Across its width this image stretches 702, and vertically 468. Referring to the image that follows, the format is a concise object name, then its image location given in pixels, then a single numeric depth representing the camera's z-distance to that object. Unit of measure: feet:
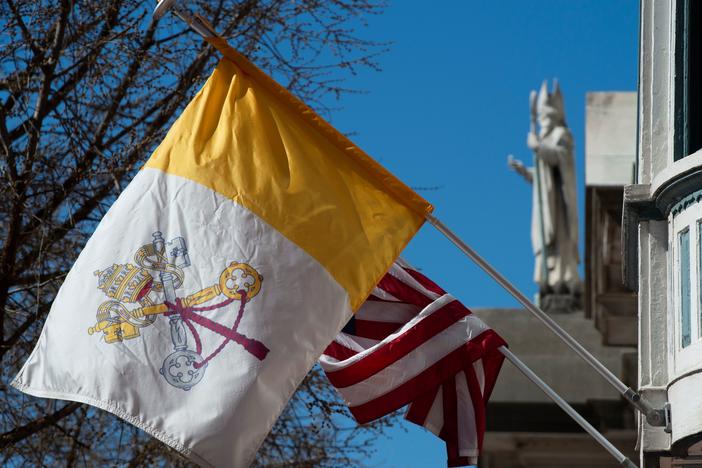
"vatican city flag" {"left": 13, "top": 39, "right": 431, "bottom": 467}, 32.81
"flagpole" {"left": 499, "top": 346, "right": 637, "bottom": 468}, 33.40
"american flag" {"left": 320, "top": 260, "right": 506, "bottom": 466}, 36.04
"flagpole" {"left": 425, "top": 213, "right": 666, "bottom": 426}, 33.47
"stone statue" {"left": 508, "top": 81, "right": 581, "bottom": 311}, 85.87
